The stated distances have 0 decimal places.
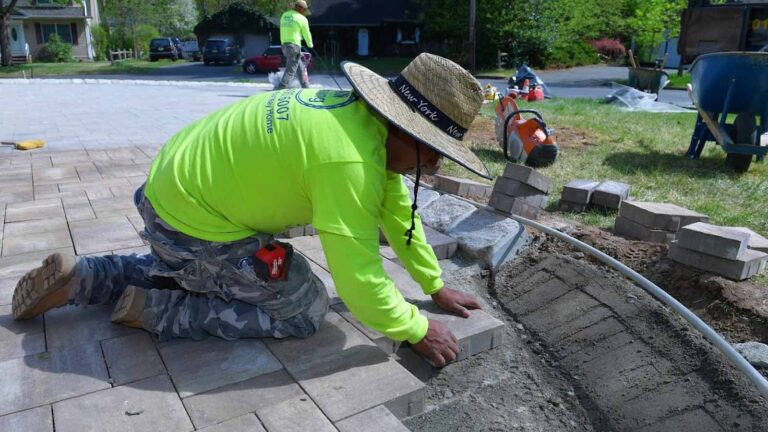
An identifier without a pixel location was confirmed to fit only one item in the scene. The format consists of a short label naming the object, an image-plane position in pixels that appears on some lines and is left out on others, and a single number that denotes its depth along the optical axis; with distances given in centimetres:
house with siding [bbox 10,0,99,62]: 3978
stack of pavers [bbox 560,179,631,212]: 433
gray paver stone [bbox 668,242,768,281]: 295
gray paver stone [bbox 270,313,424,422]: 211
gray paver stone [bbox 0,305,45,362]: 237
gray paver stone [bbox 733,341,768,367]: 238
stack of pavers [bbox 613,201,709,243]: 358
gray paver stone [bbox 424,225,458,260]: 373
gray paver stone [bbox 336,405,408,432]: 195
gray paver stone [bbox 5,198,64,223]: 405
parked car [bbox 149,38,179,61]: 3994
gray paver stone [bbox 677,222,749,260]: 292
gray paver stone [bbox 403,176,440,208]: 439
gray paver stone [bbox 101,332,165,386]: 222
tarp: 1119
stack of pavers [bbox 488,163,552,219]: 380
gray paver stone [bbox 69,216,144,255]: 350
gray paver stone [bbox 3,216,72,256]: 350
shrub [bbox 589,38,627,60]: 3186
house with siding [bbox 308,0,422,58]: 3934
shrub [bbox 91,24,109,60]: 4234
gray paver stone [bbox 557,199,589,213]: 440
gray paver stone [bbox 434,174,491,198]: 460
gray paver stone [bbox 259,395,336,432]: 195
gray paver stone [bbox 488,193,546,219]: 382
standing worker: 1021
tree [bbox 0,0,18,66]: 3206
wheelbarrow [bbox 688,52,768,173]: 567
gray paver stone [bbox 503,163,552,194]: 379
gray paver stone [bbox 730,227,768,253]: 325
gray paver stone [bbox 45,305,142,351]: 246
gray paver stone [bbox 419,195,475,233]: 403
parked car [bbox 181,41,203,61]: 4234
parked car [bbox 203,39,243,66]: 3403
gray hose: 206
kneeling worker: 203
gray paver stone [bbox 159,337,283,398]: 220
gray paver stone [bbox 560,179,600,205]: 439
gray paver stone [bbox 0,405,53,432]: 192
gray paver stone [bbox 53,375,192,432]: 194
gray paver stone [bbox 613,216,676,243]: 360
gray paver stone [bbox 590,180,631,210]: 431
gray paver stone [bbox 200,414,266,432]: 193
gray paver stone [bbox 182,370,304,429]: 201
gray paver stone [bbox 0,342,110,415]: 208
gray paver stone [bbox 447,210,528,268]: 367
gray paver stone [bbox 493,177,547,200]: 381
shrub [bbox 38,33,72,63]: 3828
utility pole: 2168
